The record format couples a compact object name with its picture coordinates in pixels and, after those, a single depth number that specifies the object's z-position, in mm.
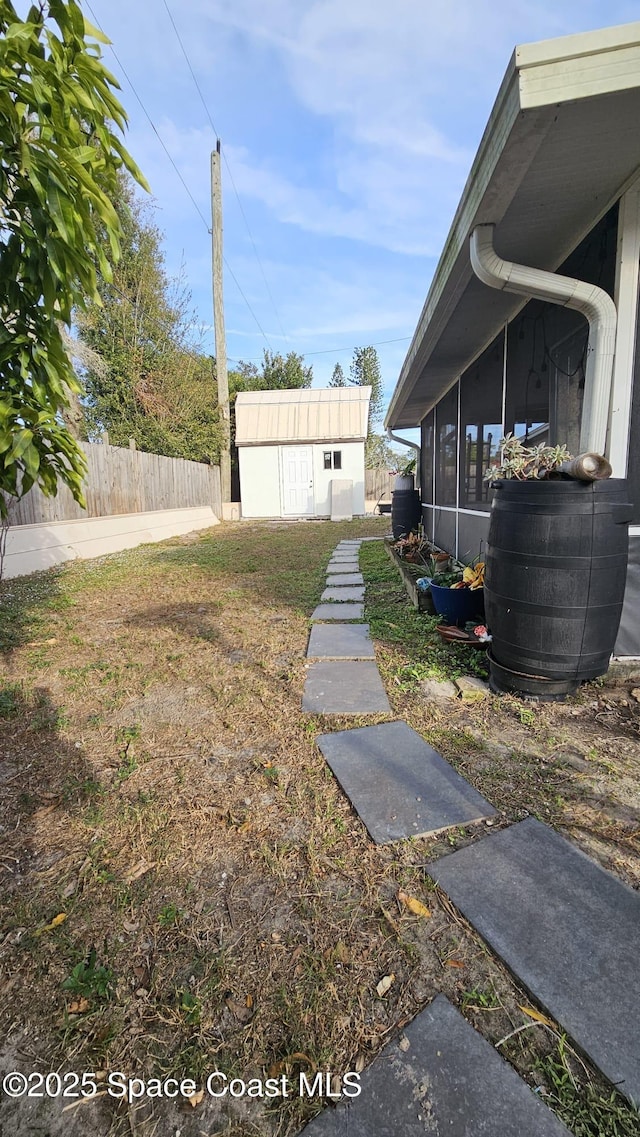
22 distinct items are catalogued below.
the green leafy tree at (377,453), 29872
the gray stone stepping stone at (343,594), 4426
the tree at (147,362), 12498
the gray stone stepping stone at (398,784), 1498
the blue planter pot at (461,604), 3164
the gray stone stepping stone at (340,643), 2982
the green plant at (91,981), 1012
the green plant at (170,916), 1184
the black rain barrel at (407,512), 7324
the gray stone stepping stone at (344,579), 5113
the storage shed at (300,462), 14914
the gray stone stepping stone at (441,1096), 781
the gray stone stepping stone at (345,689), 2303
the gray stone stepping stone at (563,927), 916
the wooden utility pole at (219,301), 12328
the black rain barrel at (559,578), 2031
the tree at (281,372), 21547
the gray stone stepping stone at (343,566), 5871
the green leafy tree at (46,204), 942
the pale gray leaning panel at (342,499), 14547
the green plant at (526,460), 2193
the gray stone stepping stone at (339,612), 3846
